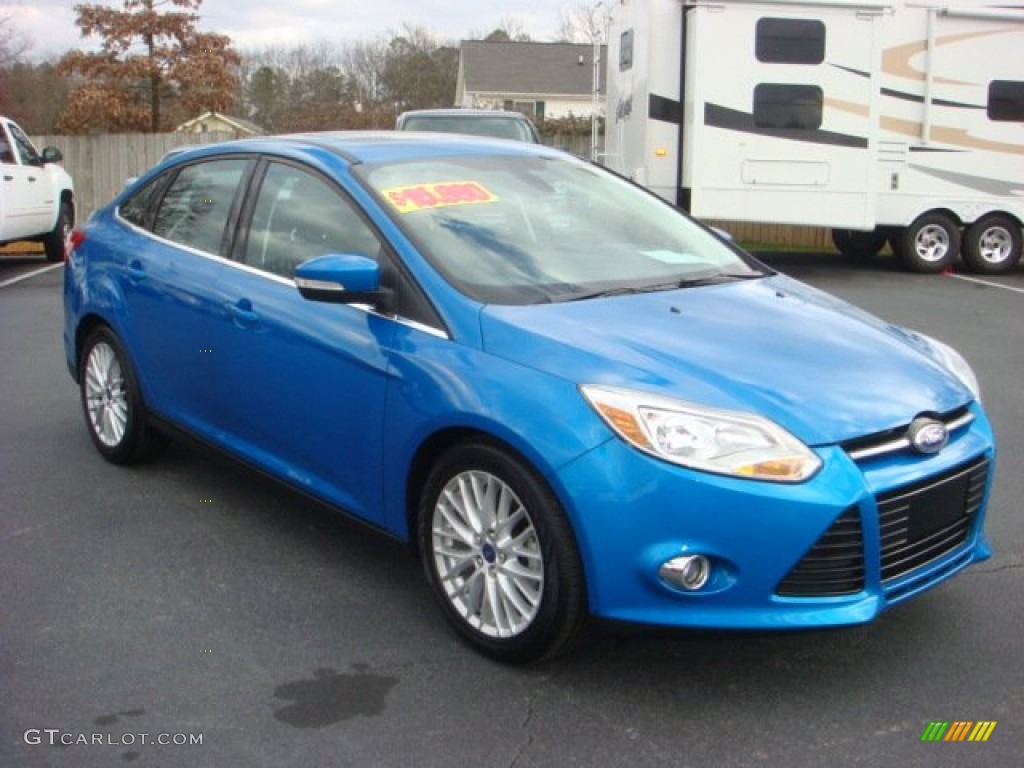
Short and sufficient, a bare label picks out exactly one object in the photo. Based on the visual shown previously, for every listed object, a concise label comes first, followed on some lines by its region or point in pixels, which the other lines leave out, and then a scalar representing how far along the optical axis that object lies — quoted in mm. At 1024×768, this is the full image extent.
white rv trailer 13398
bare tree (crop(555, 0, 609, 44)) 46938
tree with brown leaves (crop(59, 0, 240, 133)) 28844
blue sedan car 3119
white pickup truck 13297
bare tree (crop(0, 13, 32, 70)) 31141
